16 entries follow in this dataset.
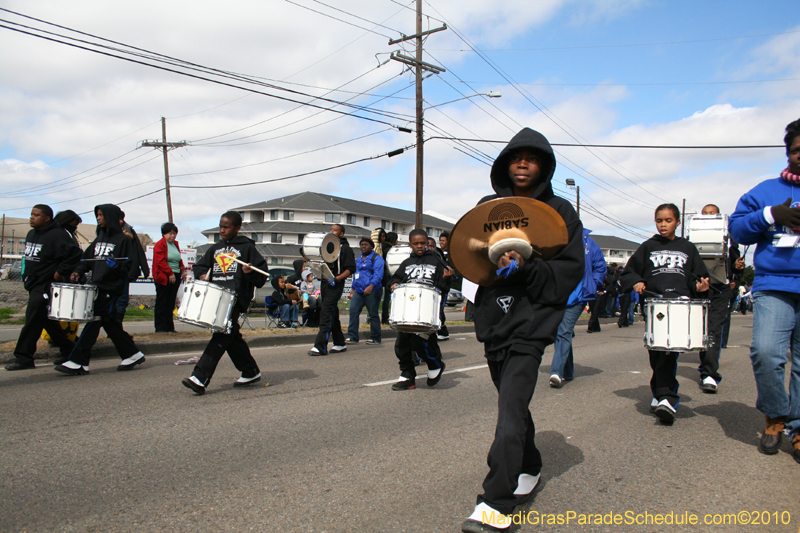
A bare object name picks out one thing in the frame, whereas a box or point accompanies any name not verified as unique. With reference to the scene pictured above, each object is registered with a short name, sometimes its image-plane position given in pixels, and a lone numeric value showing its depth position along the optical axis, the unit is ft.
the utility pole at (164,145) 125.90
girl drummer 17.28
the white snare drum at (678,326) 16.72
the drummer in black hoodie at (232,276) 20.01
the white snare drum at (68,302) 22.68
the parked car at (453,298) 99.28
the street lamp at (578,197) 143.04
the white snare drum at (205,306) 19.06
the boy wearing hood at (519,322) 9.16
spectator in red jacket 34.30
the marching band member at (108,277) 23.77
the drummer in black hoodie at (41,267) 23.66
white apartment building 193.77
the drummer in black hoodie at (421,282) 21.68
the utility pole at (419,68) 67.82
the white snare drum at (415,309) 20.65
